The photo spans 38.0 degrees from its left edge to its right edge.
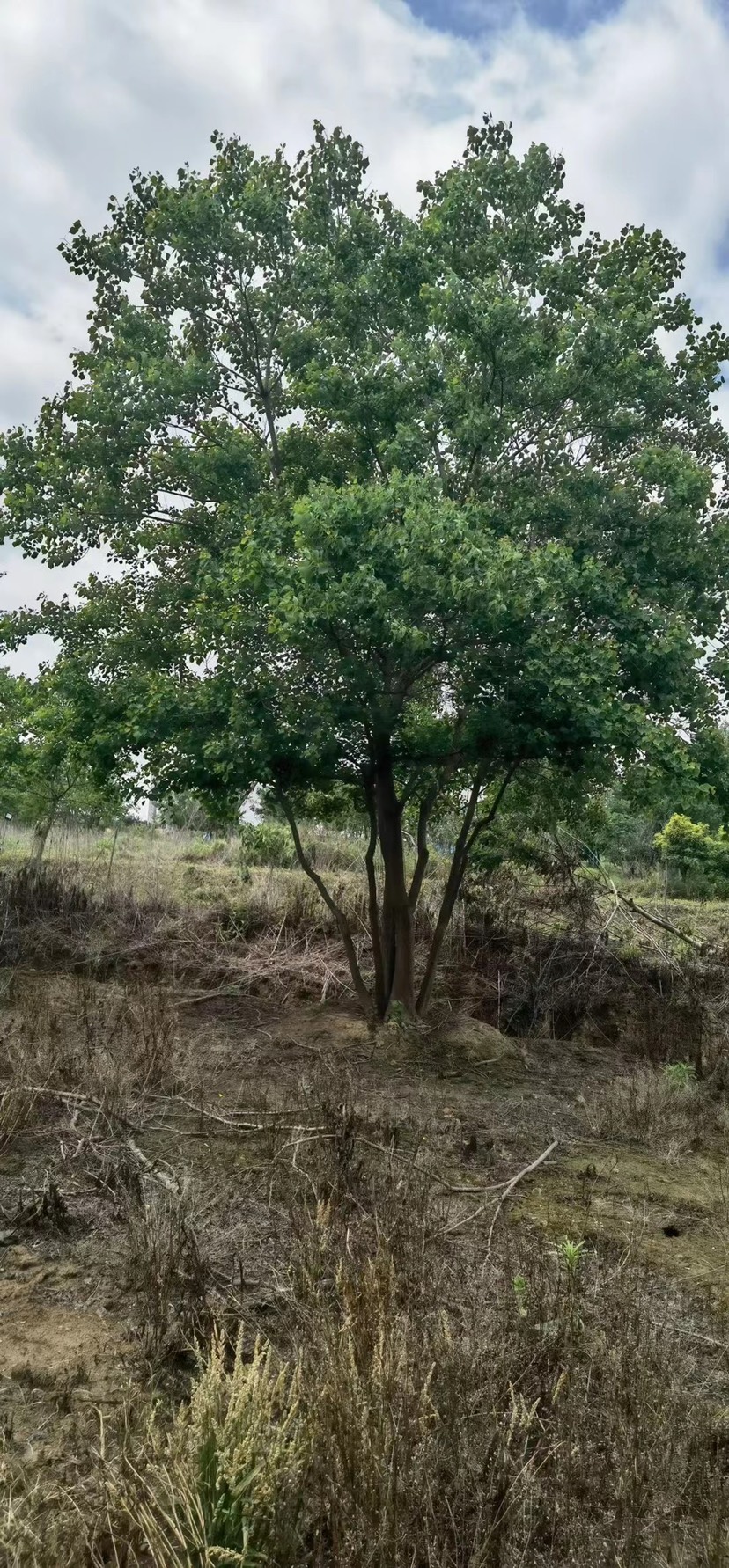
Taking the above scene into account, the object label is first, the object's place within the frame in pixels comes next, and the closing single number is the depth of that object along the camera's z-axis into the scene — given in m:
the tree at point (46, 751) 9.56
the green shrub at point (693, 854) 18.55
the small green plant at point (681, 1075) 7.60
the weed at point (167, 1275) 3.34
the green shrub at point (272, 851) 18.02
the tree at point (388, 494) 7.80
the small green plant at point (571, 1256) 3.57
